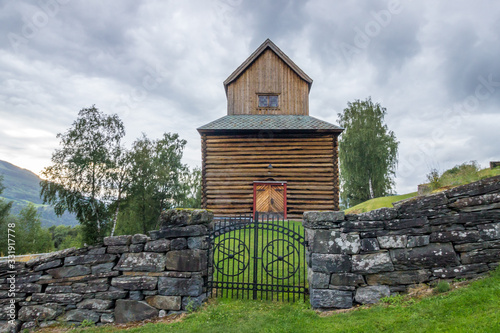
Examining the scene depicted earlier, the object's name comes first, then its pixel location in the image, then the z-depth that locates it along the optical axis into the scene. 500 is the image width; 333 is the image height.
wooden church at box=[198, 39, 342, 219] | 14.97
